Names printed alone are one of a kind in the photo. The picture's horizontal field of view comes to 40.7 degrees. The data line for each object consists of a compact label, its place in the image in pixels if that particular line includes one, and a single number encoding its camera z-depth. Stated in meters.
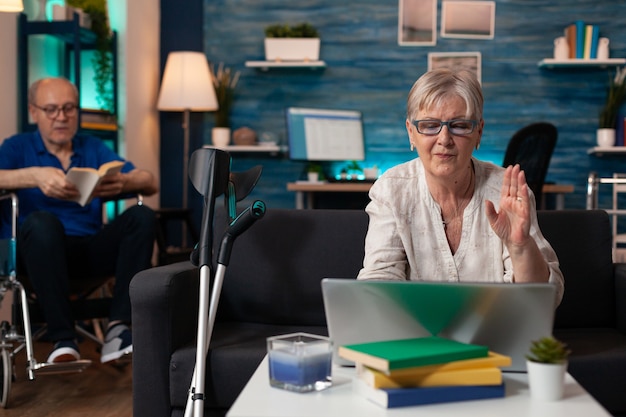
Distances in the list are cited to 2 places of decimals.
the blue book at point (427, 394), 1.30
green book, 1.30
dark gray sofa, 2.19
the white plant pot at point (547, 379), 1.34
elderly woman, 1.99
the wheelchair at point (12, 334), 2.96
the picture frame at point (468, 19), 5.49
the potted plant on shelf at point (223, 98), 5.55
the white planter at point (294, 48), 5.46
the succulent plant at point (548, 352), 1.35
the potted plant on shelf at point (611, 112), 5.23
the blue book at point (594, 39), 5.27
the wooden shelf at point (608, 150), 5.17
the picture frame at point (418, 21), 5.52
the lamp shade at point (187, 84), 5.33
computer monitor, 5.23
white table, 1.29
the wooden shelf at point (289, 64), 5.42
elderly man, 3.12
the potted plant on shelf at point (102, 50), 4.51
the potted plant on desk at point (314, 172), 5.31
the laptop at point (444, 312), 1.38
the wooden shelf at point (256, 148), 5.47
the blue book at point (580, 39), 5.26
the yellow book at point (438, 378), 1.32
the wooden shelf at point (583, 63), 5.22
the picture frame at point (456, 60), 5.50
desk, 4.75
